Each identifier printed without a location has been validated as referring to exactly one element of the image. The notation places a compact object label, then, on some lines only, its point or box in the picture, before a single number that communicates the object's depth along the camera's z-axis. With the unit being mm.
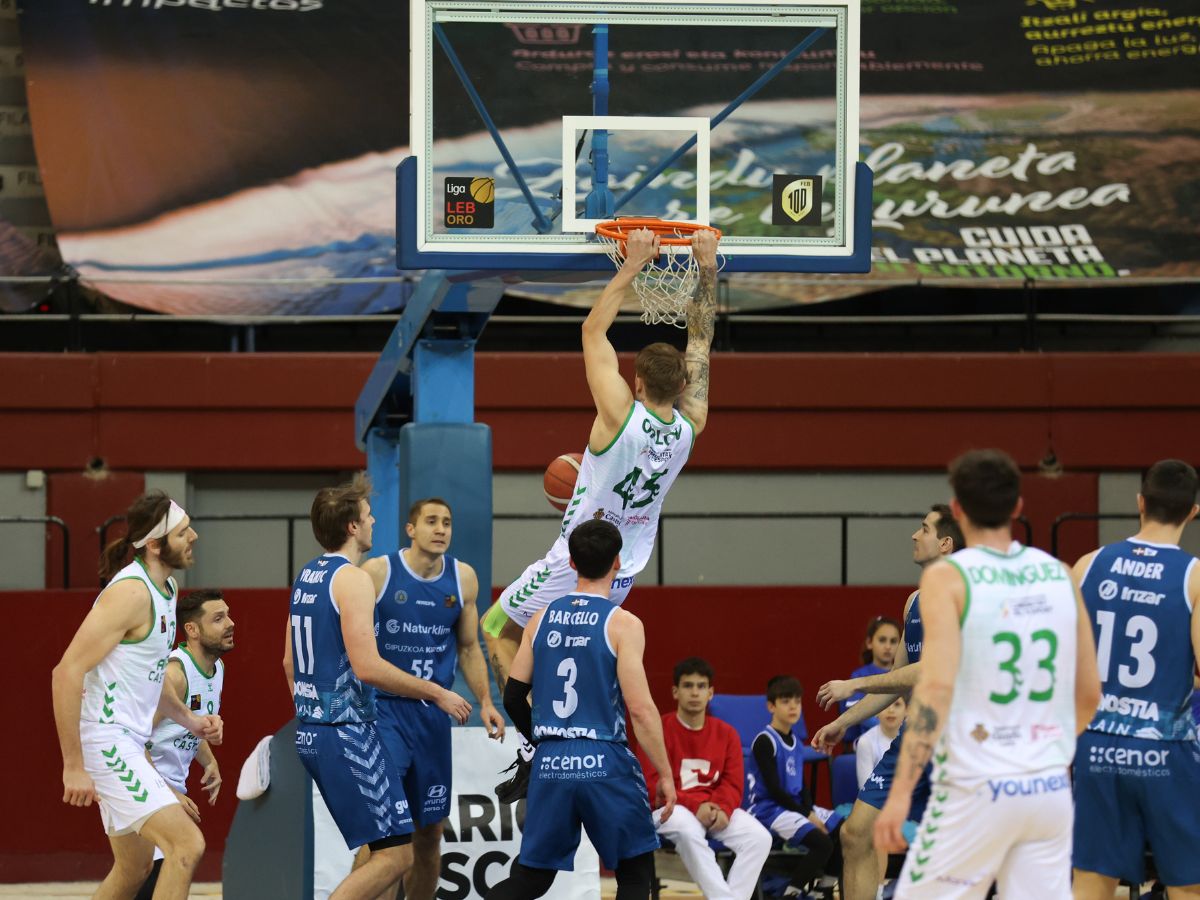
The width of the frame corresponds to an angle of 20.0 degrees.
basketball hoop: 15064
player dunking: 14151
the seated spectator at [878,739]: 20090
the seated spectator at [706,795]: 18684
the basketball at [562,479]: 16440
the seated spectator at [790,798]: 19297
